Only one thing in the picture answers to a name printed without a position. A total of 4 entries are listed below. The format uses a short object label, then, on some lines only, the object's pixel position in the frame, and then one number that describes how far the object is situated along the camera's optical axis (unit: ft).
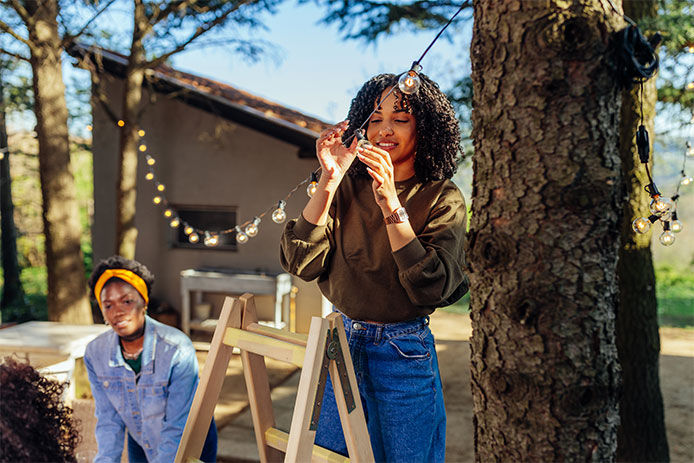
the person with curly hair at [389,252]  4.89
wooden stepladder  4.58
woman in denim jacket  7.20
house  21.61
